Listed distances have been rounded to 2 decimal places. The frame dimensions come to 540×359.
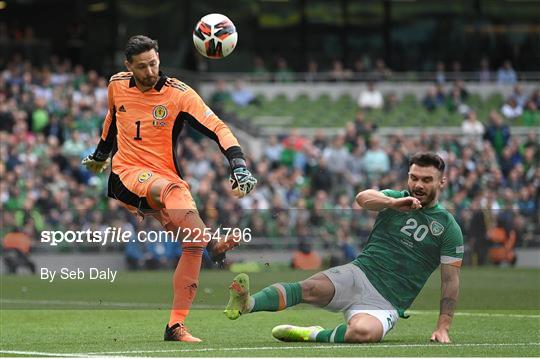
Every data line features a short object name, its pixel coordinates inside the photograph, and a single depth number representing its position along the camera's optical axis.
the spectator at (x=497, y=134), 30.12
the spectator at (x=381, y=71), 34.19
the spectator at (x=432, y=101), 32.62
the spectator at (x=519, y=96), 32.66
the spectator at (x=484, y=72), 34.88
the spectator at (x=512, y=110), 32.22
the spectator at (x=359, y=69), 34.20
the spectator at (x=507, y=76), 34.50
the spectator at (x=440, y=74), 33.81
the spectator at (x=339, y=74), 33.97
